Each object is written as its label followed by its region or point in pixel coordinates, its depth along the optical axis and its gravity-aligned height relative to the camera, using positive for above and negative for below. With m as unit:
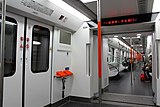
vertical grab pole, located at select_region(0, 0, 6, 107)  1.25 +0.11
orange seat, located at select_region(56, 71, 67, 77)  3.57 -0.46
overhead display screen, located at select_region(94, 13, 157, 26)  3.68 +1.06
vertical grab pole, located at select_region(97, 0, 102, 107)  1.62 +0.02
